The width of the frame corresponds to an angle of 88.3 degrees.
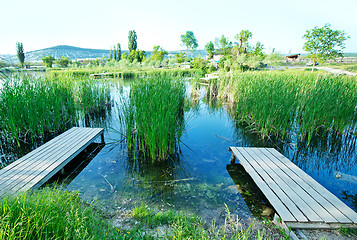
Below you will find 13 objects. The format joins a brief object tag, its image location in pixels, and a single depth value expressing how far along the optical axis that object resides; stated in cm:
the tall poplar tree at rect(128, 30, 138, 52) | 4203
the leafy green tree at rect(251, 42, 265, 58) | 2402
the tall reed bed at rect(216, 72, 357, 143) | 400
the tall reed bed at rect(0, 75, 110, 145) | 373
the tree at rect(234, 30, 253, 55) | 2437
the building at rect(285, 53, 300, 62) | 5384
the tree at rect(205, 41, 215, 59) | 3878
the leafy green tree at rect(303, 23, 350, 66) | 1252
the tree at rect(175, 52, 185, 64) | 3945
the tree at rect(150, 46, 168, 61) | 3963
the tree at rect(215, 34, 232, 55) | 2958
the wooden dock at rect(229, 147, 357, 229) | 180
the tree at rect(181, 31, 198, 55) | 5294
